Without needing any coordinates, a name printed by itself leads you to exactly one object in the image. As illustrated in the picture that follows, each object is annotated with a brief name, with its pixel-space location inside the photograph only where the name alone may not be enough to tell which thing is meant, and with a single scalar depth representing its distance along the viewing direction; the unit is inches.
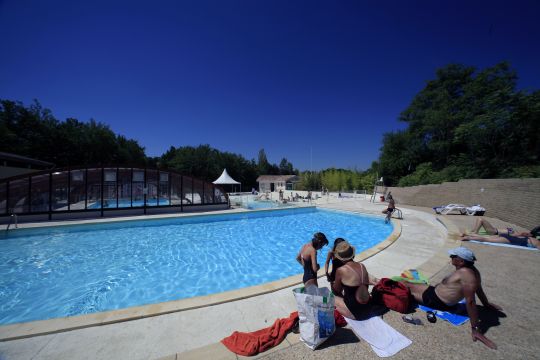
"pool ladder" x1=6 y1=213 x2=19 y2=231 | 367.5
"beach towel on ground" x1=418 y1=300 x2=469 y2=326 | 111.0
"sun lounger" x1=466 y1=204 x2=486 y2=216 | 483.7
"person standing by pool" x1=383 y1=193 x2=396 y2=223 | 435.2
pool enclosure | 392.5
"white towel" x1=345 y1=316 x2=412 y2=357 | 93.1
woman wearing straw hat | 115.3
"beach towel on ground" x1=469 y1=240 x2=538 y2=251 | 240.2
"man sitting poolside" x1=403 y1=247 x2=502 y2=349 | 100.5
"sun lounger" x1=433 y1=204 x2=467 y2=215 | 511.9
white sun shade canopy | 730.2
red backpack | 121.0
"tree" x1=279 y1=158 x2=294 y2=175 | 2643.7
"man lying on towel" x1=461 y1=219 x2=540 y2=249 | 248.5
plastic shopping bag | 92.1
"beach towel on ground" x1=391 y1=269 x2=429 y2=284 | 138.2
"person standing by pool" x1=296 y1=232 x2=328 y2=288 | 136.8
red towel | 90.4
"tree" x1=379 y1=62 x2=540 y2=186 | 665.6
